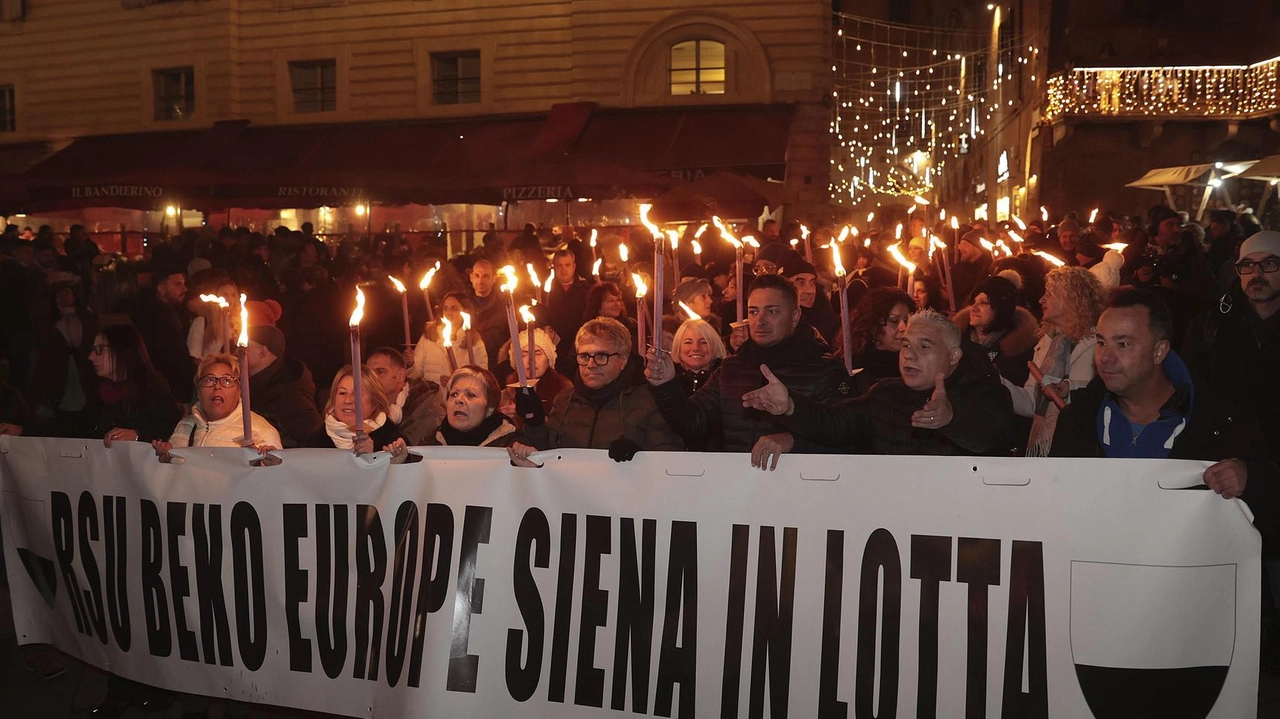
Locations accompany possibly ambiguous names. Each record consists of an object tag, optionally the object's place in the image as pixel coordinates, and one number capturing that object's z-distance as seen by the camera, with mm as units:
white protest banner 3777
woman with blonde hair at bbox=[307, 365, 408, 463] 6105
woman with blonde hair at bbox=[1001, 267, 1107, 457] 6387
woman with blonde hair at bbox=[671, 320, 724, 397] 6836
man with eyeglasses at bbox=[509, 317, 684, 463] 5359
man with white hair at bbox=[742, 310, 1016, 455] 4547
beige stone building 26391
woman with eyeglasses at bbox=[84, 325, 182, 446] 6246
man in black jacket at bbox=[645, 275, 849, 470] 5805
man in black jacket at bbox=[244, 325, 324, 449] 6715
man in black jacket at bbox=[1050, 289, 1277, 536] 4195
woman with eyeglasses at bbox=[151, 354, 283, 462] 5777
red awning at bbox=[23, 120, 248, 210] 29000
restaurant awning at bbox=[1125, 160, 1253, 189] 22672
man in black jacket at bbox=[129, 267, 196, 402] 9703
